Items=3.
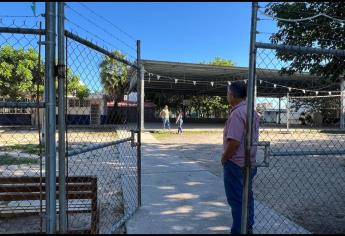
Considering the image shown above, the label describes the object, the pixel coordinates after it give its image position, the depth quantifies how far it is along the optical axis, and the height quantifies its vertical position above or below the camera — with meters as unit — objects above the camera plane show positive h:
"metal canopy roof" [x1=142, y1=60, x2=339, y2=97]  26.69 +2.14
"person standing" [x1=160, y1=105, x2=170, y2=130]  27.57 -0.78
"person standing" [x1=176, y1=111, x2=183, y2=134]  25.22 -1.21
